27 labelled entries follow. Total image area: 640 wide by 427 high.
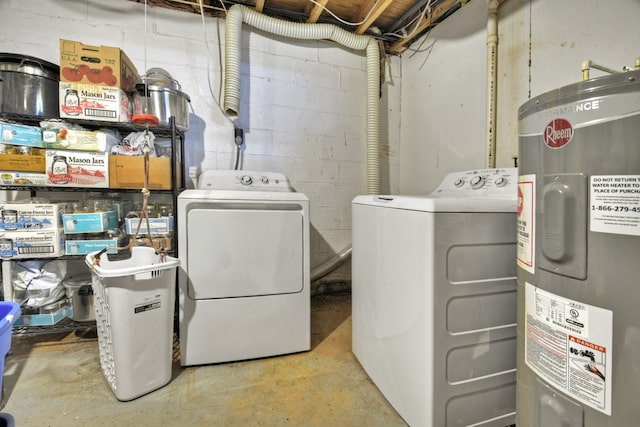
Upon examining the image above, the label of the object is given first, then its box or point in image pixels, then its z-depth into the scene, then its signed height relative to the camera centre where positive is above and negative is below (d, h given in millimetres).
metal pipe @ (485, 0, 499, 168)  1828 +799
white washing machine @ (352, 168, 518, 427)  1005 -406
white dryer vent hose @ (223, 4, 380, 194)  2119 +1238
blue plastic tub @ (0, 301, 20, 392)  744 -331
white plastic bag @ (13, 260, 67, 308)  1621 -463
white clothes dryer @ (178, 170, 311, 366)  1480 -396
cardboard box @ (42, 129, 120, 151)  1548 +365
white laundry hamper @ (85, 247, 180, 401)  1205 -542
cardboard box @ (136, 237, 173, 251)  1638 -224
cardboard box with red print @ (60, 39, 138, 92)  1526 +781
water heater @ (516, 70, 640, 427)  557 -109
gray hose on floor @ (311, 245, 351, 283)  2498 -563
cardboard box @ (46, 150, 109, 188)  1555 +202
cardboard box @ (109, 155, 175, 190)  1636 +190
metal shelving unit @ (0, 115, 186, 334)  1575 +95
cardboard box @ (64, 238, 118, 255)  1606 -239
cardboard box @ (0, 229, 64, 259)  1528 -216
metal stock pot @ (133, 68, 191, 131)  1745 +668
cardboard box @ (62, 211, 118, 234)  1583 -103
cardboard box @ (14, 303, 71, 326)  1608 -661
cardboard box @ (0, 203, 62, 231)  1526 -64
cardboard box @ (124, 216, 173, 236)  1648 -129
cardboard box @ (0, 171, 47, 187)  1536 +147
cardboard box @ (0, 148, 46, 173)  1518 +235
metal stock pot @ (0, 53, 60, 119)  1497 +652
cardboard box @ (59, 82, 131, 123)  1532 +571
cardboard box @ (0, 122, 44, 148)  1492 +379
